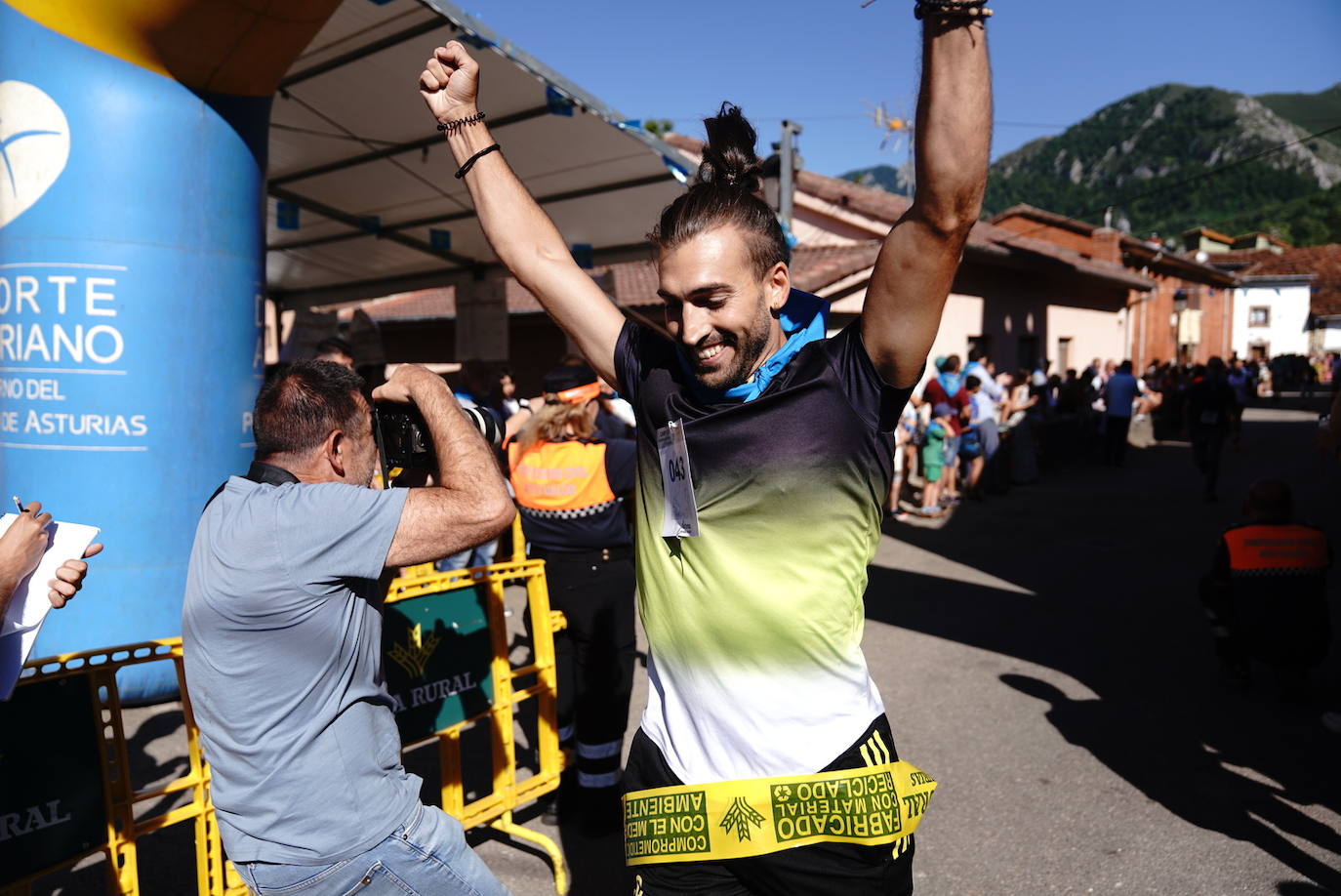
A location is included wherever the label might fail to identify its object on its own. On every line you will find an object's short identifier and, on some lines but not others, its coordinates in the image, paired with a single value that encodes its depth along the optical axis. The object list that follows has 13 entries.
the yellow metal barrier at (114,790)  2.38
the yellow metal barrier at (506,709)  3.42
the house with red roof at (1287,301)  56.06
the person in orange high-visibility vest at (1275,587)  4.98
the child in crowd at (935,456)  11.30
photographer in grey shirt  1.94
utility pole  8.24
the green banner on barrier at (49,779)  2.27
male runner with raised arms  1.56
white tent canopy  6.95
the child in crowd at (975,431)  12.18
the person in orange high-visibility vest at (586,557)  3.90
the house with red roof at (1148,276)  27.98
